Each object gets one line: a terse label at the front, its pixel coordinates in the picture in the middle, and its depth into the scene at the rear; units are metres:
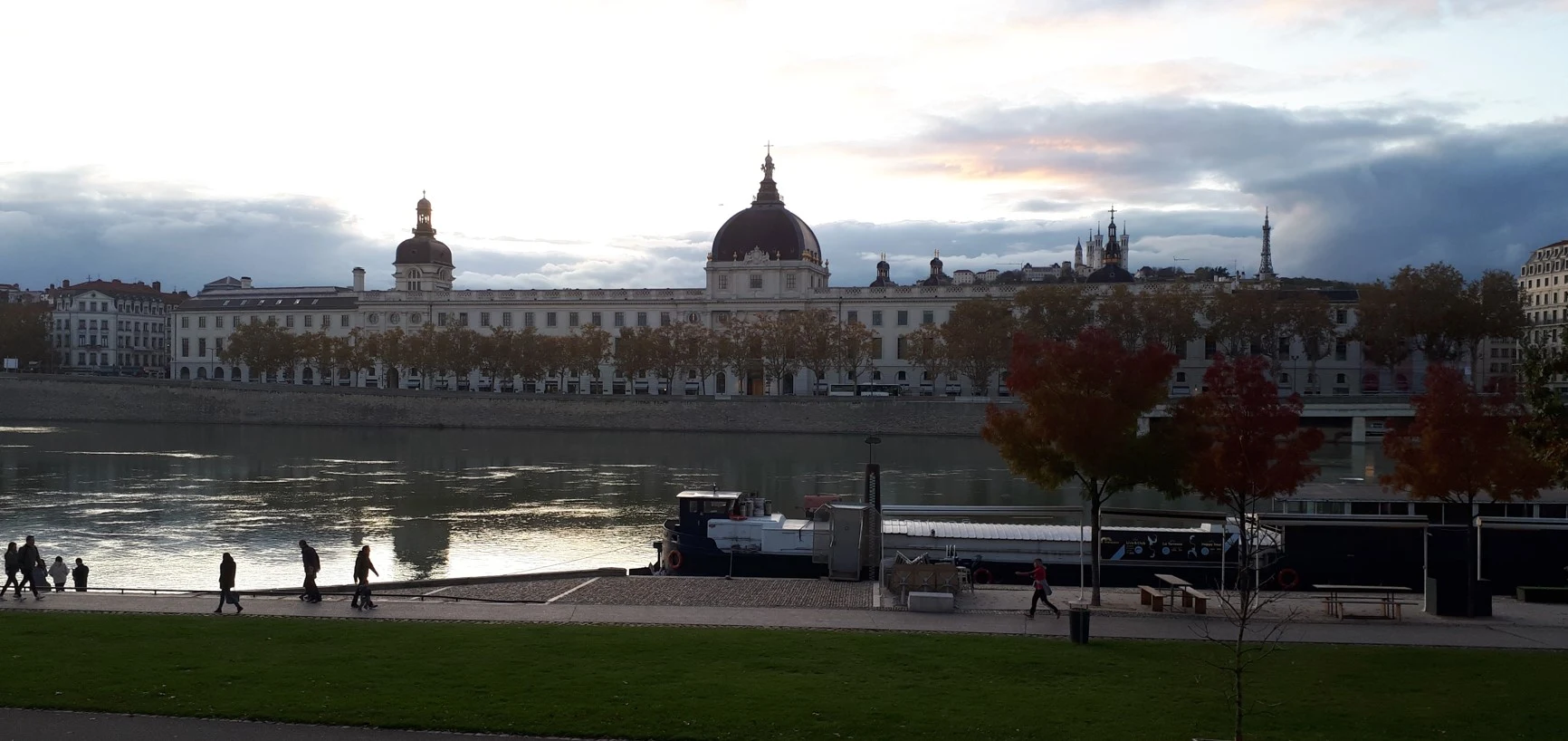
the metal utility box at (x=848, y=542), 25.88
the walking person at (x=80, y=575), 26.00
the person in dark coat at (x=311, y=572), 22.17
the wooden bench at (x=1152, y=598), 21.67
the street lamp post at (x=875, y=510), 26.06
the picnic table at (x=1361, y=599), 21.41
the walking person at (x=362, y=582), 21.02
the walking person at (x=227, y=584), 20.78
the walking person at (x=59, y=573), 25.11
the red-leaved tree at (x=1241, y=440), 23.89
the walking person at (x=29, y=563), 22.89
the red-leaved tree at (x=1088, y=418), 23.34
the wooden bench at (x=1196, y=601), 20.97
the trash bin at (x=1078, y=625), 18.08
